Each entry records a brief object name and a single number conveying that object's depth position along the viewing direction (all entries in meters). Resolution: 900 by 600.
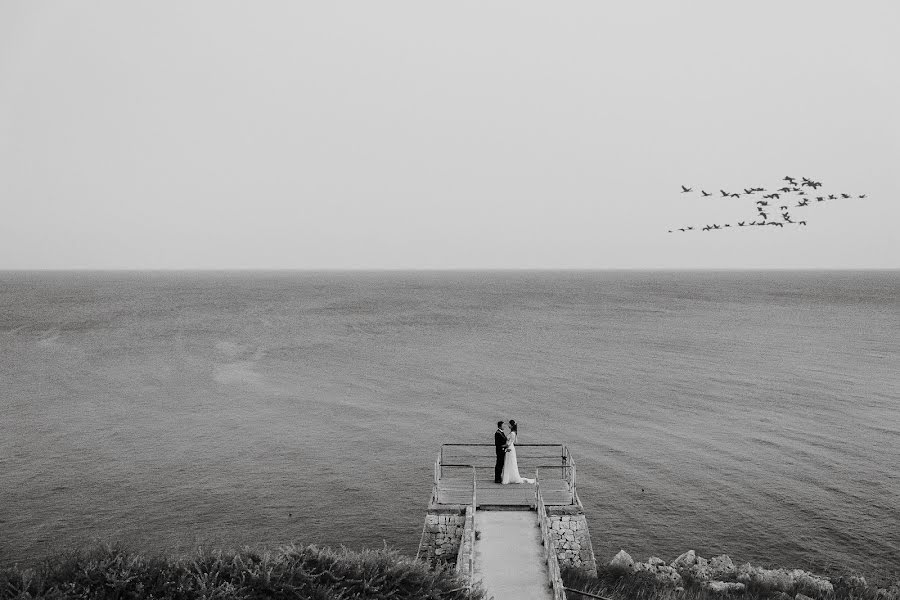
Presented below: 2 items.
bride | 17.55
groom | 17.04
